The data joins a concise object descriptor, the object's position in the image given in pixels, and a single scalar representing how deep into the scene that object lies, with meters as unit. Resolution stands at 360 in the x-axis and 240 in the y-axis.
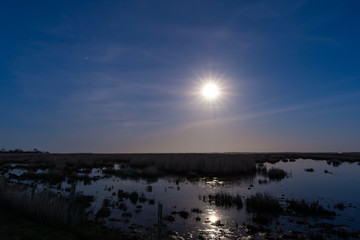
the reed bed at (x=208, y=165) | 30.08
